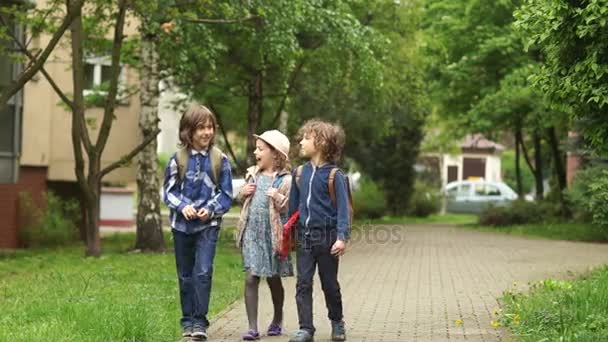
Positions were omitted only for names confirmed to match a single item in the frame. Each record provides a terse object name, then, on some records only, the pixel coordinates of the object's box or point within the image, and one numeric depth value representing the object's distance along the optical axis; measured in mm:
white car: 52500
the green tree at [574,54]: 8555
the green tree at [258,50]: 20969
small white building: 80688
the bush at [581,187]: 23847
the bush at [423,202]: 45781
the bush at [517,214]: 34750
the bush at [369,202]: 41750
